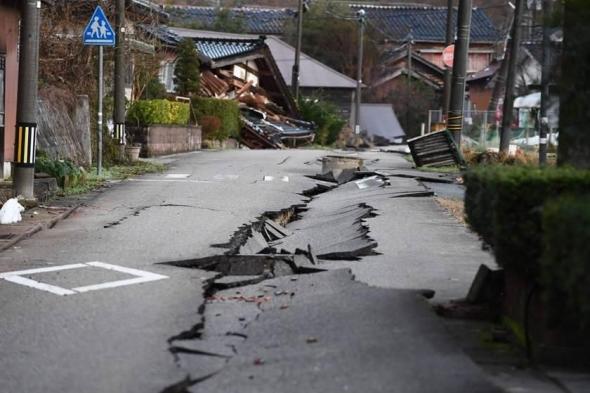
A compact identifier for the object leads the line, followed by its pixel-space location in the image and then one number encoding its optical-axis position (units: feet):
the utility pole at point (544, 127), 59.76
